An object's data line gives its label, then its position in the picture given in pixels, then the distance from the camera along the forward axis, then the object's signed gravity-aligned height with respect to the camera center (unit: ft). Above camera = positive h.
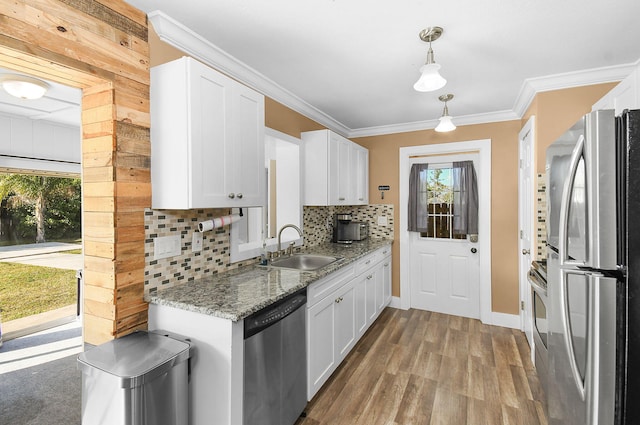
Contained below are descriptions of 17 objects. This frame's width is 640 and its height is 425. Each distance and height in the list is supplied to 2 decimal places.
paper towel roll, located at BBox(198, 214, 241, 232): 6.31 -0.26
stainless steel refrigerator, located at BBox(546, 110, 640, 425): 3.42 -0.70
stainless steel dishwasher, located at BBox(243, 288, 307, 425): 4.88 -2.76
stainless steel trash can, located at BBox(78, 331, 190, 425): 3.89 -2.33
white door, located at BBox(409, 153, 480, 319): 12.35 -2.20
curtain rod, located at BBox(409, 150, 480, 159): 12.41 +2.30
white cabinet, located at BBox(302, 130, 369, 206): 10.27 +1.47
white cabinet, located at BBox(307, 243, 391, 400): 6.82 -2.90
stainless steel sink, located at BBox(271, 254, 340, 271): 8.91 -1.56
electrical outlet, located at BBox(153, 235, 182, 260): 5.72 -0.69
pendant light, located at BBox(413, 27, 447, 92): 5.65 +2.52
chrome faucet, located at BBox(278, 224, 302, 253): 8.81 -0.82
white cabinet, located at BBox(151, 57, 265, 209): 5.24 +1.37
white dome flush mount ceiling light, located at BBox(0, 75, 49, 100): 6.61 +2.85
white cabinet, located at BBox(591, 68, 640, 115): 5.36 +2.23
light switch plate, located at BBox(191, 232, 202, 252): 6.39 -0.67
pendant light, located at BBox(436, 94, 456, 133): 8.36 +2.35
